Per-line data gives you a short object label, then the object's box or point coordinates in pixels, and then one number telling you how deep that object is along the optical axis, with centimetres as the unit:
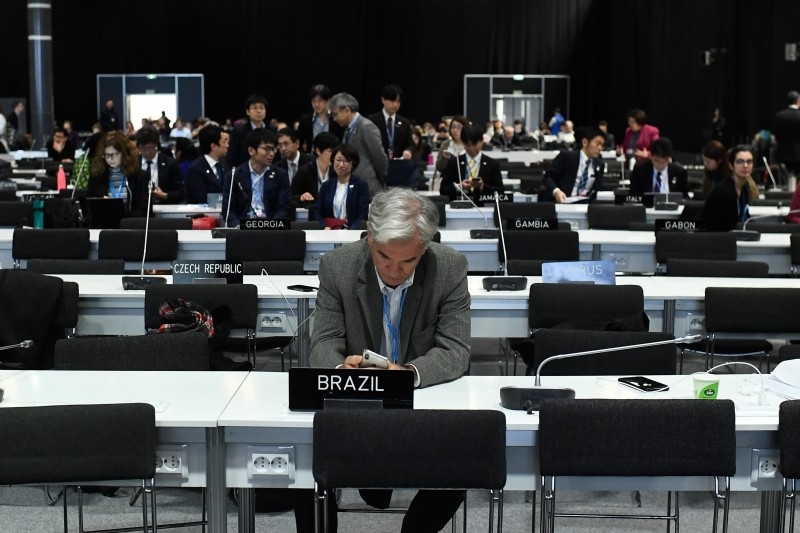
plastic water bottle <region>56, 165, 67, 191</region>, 970
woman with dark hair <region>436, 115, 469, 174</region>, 1131
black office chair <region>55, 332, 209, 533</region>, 348
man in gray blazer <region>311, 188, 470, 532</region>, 318
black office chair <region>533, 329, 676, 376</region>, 358
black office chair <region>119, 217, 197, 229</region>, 661
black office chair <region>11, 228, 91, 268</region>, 605
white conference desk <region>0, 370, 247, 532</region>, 281
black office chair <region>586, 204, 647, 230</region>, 782
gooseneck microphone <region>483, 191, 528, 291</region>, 478
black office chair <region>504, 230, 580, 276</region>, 607
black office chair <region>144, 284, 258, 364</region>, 437
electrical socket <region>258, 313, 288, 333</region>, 470
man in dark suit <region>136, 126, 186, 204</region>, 911
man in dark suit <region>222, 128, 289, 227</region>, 752
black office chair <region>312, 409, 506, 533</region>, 267
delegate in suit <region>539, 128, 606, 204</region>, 934
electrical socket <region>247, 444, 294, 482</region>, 282
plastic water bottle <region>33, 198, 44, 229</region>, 691
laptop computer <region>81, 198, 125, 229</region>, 706
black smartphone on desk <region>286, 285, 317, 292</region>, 476
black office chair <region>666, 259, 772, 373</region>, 529
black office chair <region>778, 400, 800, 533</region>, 275
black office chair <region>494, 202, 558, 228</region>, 787
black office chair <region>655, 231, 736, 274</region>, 601
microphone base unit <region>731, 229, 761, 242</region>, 650
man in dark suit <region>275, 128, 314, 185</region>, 913
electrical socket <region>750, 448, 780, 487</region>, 288
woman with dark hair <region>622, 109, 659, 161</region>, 1299
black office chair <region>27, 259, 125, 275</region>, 529
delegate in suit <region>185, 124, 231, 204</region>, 856
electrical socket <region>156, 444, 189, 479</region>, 282
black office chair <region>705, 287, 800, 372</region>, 453
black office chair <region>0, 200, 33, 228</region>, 783
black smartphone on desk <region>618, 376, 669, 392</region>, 314
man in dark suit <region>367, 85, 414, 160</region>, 1044
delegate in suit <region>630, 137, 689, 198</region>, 927
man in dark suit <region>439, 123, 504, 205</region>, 891
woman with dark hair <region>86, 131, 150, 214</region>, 772
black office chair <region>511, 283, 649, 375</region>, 442
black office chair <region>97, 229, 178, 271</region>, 609
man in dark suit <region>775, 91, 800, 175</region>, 1325
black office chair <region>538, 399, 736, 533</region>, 273
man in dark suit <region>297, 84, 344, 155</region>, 980
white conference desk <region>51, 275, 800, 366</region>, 468
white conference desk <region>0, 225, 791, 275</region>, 637
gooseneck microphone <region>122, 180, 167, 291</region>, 476
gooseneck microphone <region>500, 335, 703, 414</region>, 291
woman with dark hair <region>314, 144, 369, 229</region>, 731
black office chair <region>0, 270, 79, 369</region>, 445
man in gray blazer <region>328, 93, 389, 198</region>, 836
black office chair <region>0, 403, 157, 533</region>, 268
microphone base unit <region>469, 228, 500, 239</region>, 659
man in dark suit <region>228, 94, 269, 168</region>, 959
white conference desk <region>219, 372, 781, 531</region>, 280
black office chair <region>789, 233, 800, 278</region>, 620
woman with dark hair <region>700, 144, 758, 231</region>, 669
